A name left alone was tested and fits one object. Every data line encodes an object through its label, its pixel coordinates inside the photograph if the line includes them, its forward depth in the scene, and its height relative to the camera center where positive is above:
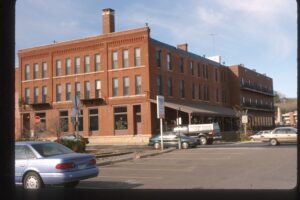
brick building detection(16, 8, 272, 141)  49.81 +3.97
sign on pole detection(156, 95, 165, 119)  34.70 +0.75
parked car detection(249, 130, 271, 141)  39.33 -1.85
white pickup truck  42.84 -1.38
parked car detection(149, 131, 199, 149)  35.94 -1.80
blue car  12.56 -1.26
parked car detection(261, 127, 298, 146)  36.62 -1.61
